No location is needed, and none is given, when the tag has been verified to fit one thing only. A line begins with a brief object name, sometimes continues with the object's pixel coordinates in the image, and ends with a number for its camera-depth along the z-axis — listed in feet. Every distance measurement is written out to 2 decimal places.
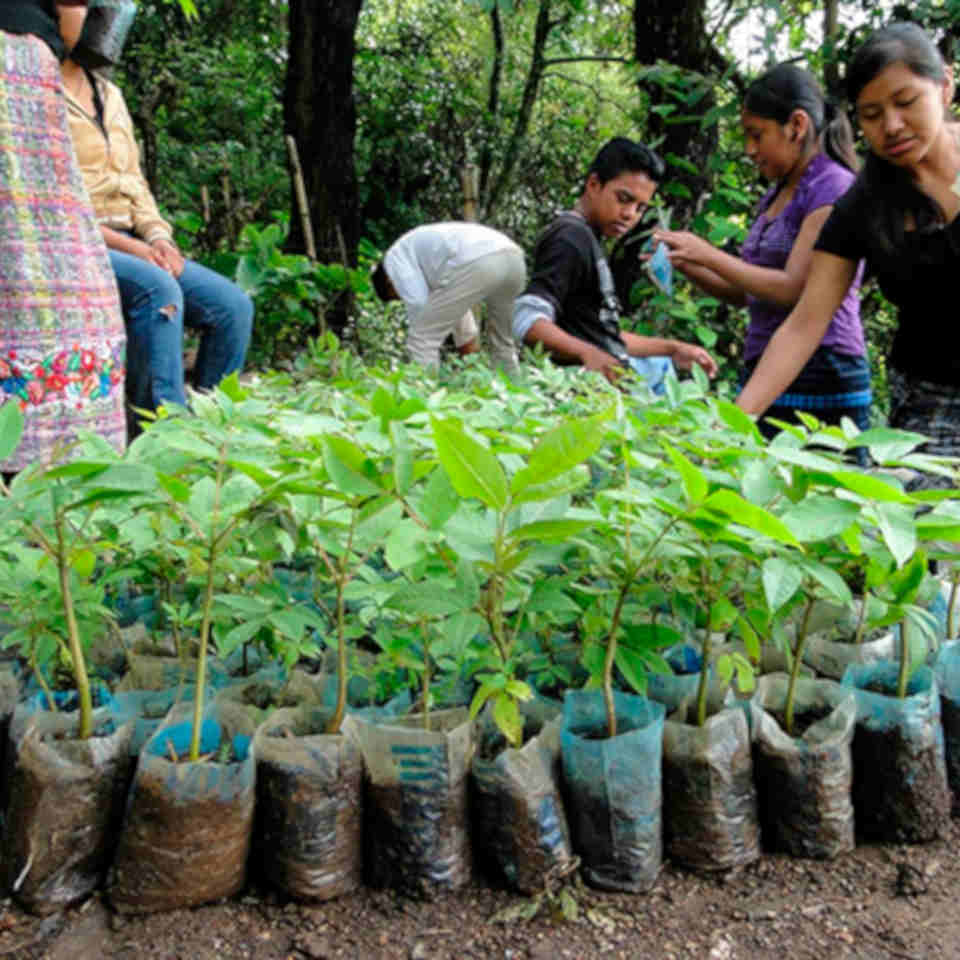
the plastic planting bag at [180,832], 3.73
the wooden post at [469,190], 20.79
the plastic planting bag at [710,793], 4.09
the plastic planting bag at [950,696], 4.68
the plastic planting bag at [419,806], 3.93
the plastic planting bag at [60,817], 3.80
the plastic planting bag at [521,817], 3.89
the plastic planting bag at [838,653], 4.81
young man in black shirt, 10.80
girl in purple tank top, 8.04
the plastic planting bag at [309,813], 3.91
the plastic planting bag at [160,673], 4.71
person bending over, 12.68
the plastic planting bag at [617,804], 3.94
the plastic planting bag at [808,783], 4.17
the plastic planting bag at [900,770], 4.30
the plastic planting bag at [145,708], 4.26
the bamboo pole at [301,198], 19.71
